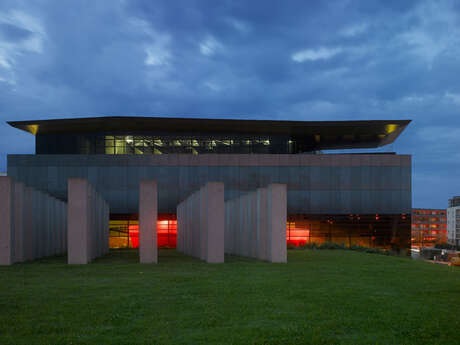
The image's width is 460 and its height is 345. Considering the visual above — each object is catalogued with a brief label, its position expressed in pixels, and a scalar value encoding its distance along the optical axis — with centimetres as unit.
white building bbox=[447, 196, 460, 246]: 16725
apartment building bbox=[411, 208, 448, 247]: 17638
